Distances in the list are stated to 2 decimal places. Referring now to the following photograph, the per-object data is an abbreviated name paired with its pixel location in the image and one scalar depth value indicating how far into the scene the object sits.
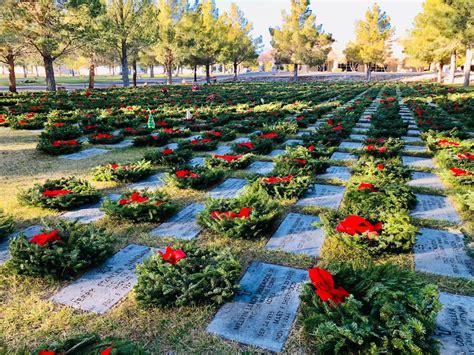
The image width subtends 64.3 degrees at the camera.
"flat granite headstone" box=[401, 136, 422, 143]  10.35
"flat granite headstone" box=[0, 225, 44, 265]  3.87
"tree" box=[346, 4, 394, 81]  56.47
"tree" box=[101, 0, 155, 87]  33.62
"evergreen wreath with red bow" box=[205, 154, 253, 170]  7.14
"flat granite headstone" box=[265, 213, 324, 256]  4.03
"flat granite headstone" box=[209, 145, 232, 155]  9.04
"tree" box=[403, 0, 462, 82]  28.72
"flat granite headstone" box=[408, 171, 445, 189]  6.26
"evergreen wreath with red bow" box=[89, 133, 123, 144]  9.78
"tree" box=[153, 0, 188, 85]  40.38
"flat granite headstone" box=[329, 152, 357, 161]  8.16
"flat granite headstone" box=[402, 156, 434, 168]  7.63
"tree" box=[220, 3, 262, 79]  48.81
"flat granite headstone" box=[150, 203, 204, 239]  4.39
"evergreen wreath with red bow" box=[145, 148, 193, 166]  7.48
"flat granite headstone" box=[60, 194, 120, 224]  4.86
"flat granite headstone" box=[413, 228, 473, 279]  3.55
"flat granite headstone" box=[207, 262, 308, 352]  2.68
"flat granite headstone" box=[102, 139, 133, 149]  9.60
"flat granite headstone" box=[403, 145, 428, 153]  8.86
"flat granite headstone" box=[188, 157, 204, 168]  7.87
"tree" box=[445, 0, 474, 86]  26.17
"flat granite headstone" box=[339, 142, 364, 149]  9.32
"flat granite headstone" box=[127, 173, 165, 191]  6.18
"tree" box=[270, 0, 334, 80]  53.41
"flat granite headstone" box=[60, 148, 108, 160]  8.40
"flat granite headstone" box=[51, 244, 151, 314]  3.11
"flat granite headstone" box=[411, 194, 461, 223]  4.87
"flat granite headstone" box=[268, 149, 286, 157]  8.88
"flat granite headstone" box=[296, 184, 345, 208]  5.42
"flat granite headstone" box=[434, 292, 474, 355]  2.54
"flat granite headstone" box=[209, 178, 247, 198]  5.80
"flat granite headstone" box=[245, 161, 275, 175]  7.21
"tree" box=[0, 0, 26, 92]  24.05
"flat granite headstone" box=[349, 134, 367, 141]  10.63
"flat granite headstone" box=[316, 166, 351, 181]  6.74
